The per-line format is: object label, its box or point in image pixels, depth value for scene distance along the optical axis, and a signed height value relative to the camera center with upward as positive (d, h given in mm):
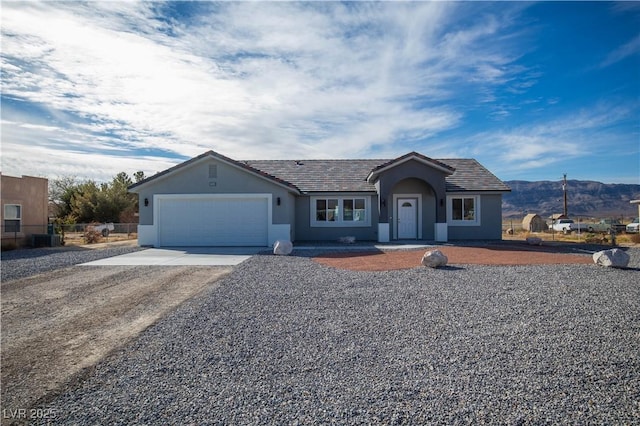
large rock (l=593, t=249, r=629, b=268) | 10984 -1064
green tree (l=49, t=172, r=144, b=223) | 33844 +1352
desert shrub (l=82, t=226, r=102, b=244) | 23052 -948
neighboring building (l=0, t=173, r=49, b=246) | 20047 +610
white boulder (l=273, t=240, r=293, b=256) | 15297 -1075
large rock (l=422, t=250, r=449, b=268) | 11289 -1111
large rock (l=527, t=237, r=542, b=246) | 19506 -1031
